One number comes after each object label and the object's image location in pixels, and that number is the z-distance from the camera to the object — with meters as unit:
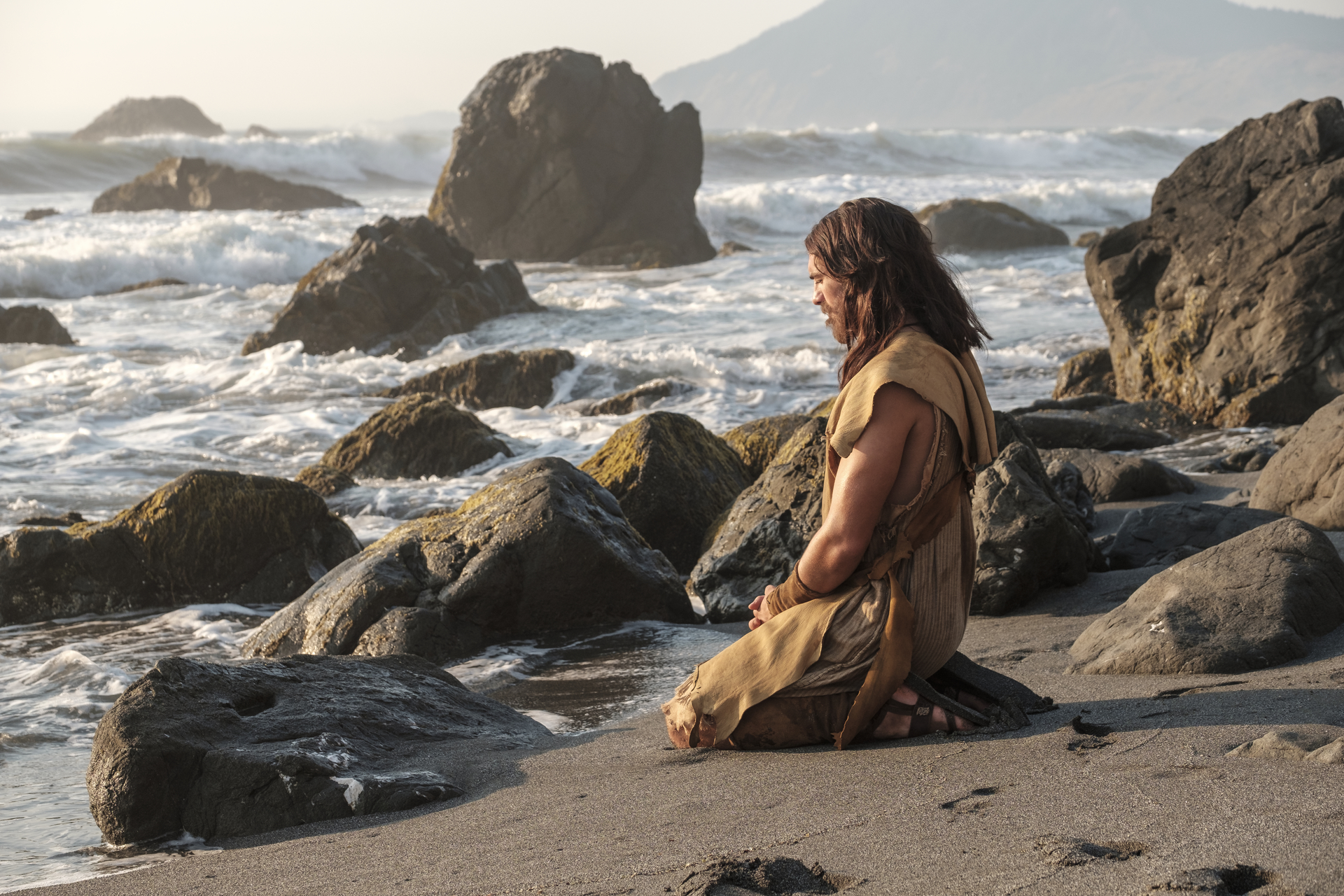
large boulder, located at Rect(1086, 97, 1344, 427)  9.76
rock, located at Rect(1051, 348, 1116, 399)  11.97
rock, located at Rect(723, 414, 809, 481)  8.02
